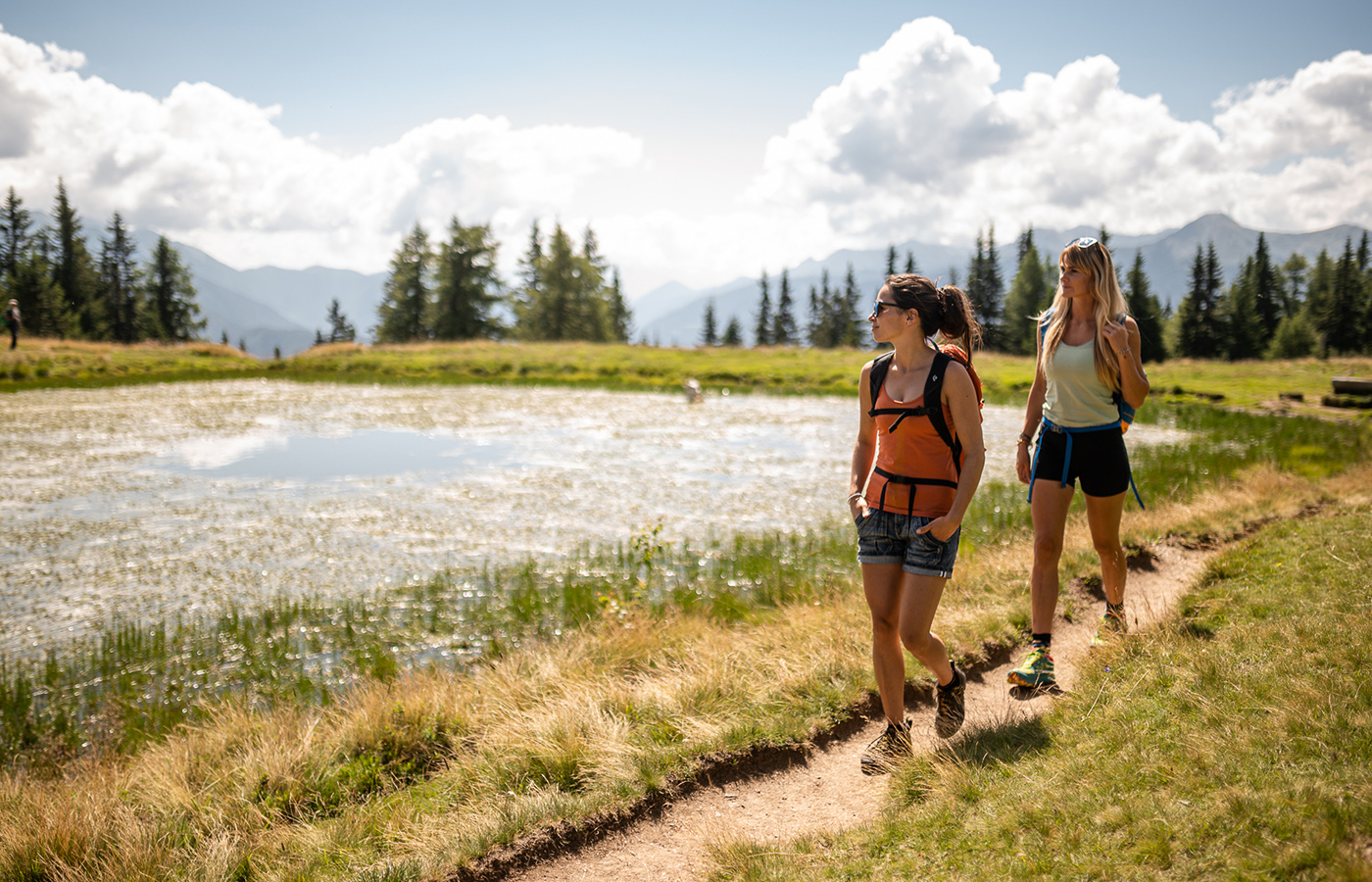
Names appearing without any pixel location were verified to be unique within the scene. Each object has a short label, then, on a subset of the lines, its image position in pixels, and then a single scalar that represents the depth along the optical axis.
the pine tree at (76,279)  72.12
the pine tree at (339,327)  103.40
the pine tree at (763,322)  106.94
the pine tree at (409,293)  77.81
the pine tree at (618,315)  101.50
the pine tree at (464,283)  75.06
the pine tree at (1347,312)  67.31
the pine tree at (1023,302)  54.78
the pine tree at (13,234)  70.69
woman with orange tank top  3.71
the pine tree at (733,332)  101.31
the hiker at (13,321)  34.42
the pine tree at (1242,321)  67.88
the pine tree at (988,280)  70.12
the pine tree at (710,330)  100.50
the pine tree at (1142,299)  55.44
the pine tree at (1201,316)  66.81
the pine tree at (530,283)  83.88
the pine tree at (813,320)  111.41
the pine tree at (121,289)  76.19
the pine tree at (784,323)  107.44
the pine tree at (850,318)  101.81
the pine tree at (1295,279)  89.12
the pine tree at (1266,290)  69.62
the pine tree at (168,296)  77.00
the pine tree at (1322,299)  69.06
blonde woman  4.63
